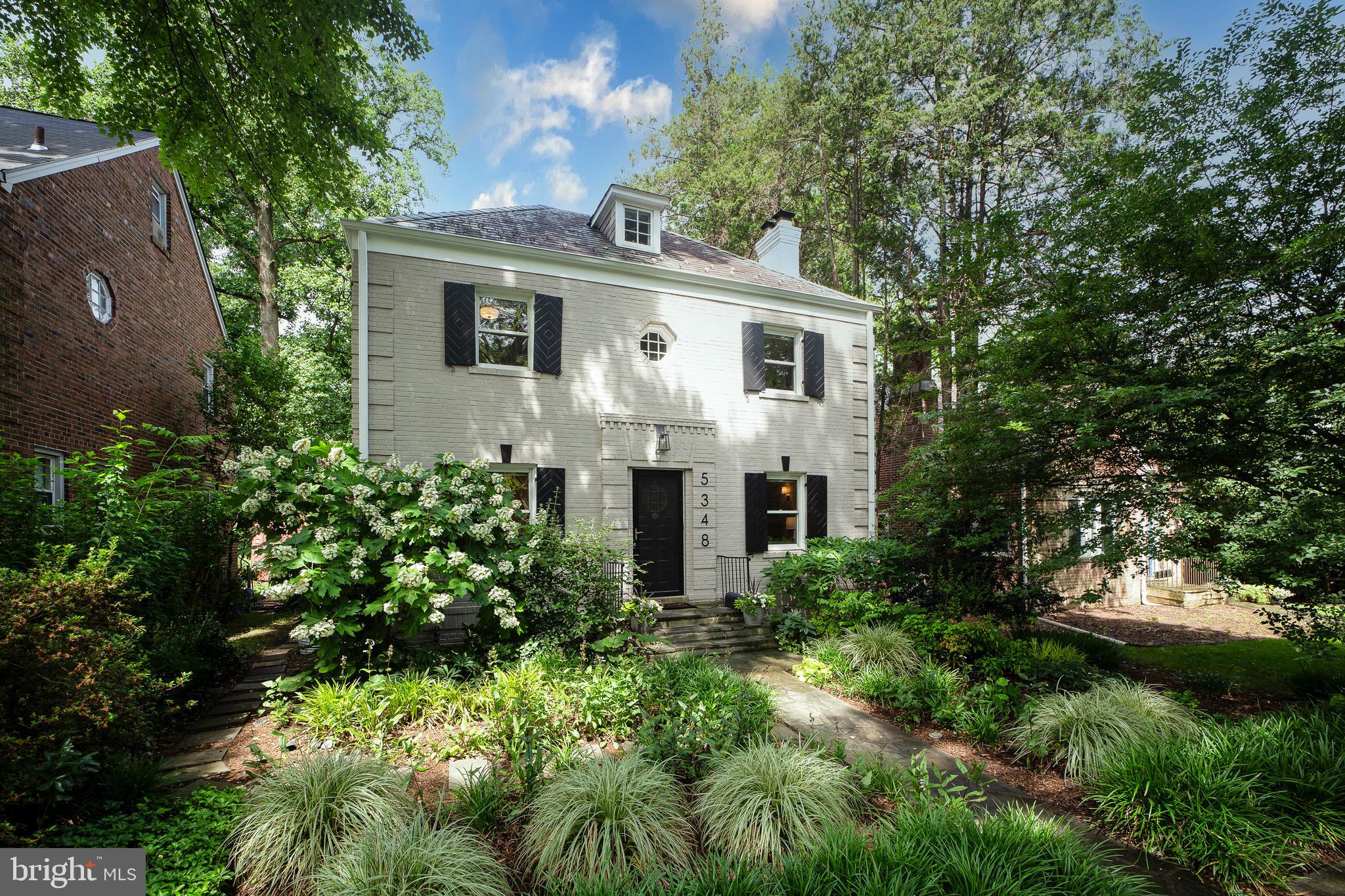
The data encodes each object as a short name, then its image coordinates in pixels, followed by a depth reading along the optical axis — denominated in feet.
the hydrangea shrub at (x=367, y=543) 16.40
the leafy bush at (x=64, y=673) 9.43
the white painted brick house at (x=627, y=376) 25.45
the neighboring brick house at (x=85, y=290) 21.40
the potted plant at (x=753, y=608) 27.50
